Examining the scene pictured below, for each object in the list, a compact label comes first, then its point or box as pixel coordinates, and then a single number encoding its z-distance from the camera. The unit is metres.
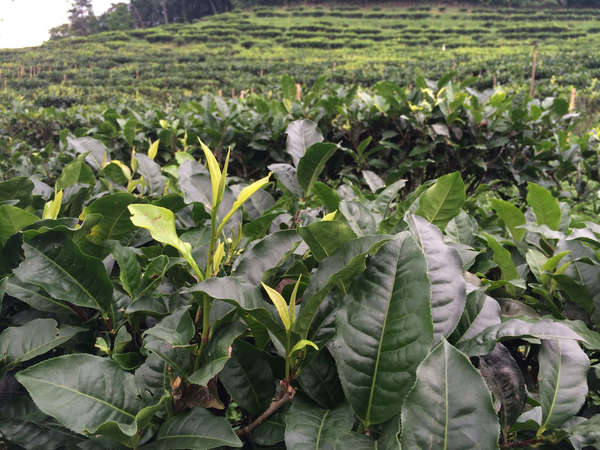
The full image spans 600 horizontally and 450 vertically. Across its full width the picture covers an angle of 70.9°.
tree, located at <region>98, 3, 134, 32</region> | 57.19
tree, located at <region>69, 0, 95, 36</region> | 59.34
